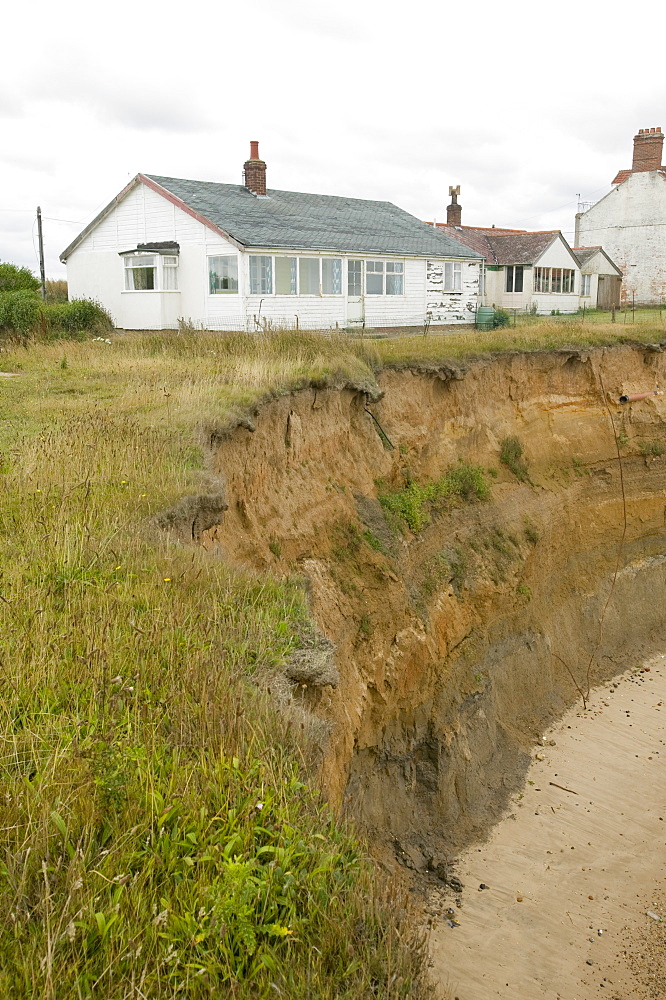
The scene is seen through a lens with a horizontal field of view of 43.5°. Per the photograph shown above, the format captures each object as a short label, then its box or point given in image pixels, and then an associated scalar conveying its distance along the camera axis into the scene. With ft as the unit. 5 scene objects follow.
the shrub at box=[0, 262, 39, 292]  89.30
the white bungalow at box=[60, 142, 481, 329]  77.00
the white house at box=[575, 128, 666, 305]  138.41
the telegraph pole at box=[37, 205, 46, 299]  144.72
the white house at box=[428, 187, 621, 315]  117.19
